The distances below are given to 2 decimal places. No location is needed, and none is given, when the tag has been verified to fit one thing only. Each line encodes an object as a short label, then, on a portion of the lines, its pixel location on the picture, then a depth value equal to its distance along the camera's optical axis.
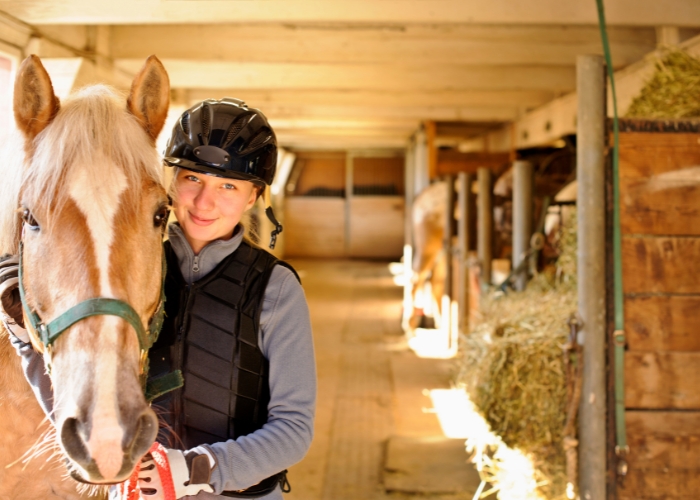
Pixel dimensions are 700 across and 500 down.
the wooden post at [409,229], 7.11
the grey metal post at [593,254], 2.14
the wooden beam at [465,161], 7.34
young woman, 1.12
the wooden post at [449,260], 6.06
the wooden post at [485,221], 4.75
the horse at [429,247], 6.88
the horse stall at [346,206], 16.08
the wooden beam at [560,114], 3.71
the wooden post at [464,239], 5.34
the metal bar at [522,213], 3.73
